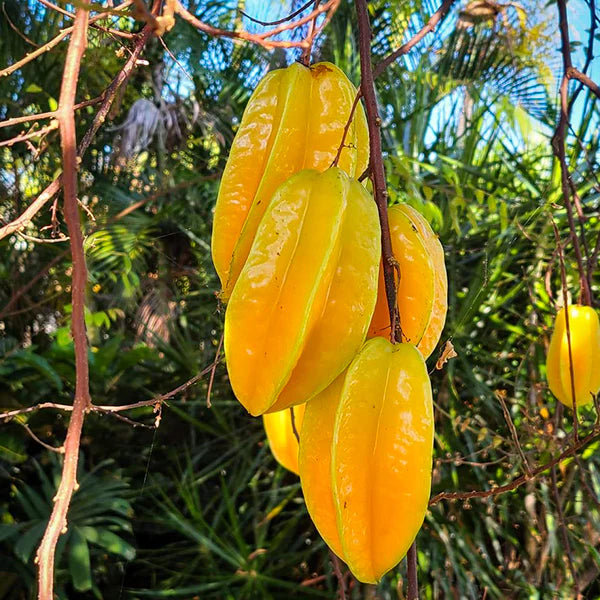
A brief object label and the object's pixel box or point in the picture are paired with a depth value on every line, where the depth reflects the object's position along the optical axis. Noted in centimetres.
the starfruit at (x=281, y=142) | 50
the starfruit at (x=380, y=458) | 41
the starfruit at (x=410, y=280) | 47
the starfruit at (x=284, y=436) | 64
